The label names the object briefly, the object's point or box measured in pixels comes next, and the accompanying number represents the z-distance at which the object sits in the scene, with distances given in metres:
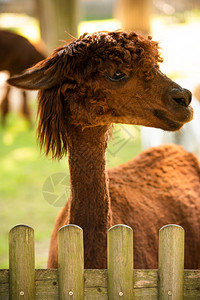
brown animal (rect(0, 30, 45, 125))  7.80
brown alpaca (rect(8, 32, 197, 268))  2.33
